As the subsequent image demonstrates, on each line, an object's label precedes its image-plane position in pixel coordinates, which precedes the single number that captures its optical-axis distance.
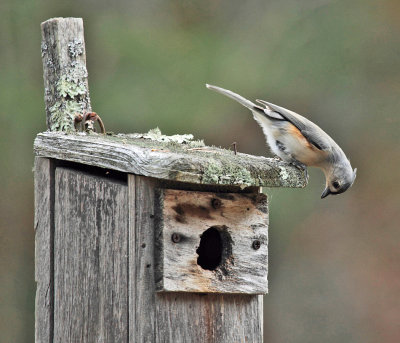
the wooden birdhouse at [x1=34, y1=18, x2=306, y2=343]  7.54
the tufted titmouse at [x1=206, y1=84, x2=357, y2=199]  9.34
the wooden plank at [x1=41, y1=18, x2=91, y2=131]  9.43
